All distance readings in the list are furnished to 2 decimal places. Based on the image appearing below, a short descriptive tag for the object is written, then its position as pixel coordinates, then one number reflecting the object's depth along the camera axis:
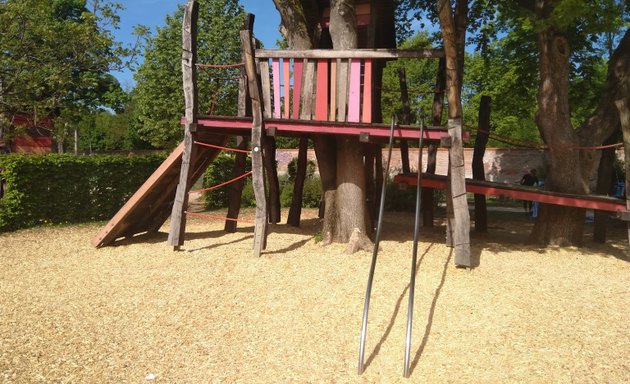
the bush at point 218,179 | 16.78
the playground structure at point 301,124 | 7.13
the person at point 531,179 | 15.73
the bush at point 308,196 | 16.75
